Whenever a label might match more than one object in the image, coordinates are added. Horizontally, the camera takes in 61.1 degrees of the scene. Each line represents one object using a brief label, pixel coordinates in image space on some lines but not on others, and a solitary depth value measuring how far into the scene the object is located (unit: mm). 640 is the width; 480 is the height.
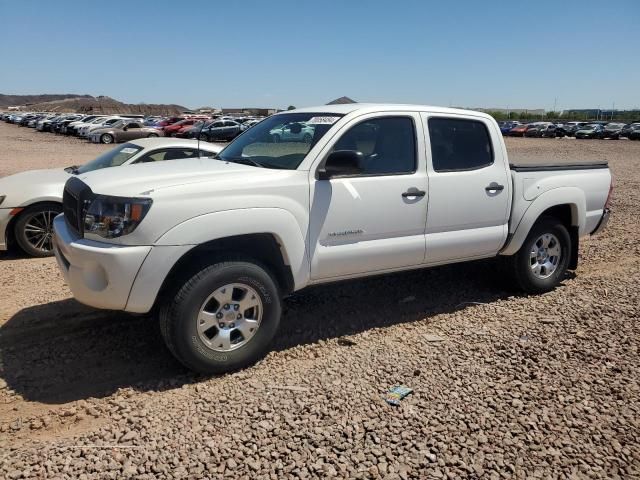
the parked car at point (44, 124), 48700
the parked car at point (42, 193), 6672
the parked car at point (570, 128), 56656
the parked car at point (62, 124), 44506
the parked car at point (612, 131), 50062
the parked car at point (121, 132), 33250
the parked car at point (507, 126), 62250
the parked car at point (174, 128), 41562
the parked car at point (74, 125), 41850
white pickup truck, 3535
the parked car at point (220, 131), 37619
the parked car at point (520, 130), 59691
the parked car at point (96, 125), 37562
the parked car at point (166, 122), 45053
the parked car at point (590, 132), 51406
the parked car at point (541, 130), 57100
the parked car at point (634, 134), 46656
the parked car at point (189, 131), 39125
